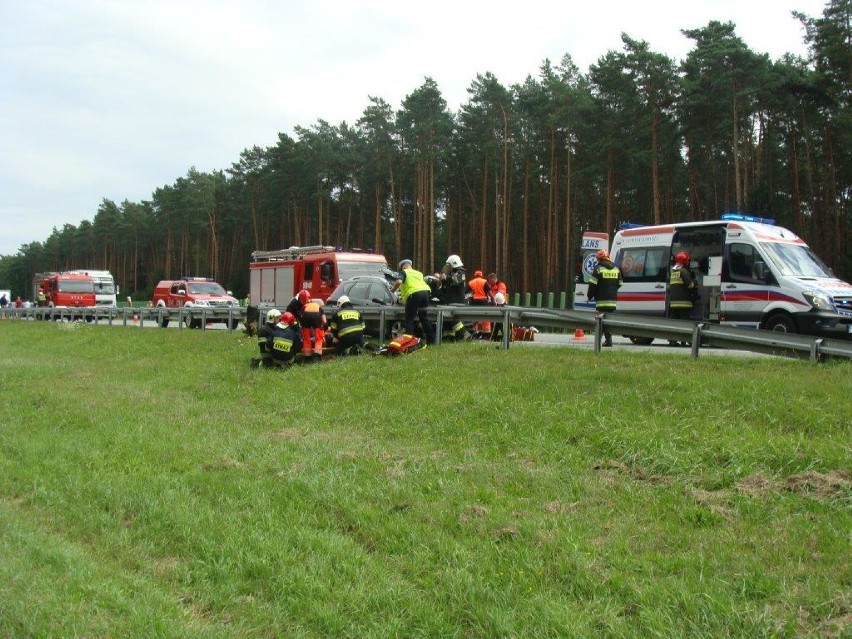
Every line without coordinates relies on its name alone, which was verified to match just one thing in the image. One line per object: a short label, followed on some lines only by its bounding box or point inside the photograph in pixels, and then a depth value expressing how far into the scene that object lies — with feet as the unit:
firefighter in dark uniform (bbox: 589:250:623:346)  46.03
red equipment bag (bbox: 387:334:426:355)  43.68
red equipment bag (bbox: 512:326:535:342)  57.82
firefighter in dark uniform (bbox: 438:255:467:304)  52.90
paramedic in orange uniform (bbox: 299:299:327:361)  46.53
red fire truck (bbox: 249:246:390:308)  78.12
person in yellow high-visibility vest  46.14
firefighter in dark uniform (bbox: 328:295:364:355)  46.96
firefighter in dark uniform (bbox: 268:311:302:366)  45.50
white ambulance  45.16
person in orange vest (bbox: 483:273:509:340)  52.58
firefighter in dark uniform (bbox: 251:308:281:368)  46.42
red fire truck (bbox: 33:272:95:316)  136.15
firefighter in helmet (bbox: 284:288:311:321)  46.96
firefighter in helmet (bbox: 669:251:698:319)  51.06
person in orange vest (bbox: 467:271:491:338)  57.88
